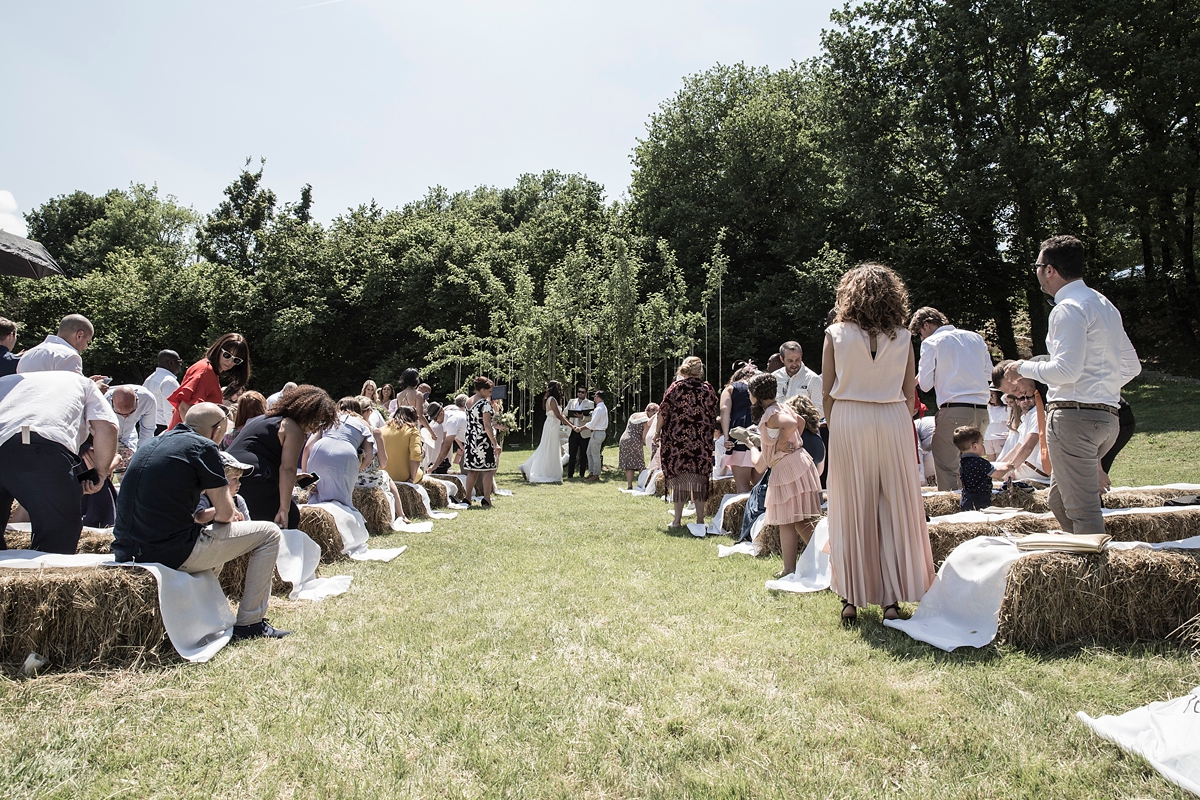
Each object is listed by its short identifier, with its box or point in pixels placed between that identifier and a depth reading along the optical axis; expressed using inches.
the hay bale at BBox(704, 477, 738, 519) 350.9
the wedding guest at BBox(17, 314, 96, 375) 254.2
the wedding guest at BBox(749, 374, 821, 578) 228.2
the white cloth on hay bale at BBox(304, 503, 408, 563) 275.9
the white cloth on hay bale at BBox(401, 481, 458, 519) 383.6
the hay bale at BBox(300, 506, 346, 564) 263.7
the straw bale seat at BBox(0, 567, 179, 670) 148.4
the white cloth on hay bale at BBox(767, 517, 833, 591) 212.4
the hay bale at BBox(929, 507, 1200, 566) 200.8
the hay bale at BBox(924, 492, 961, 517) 257.9
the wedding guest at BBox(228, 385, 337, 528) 232.1
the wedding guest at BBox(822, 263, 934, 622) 175.5
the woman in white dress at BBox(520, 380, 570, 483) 605.6
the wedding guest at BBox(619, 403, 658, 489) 561.6
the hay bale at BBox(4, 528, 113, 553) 204.5
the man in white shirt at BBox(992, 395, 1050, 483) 270.8
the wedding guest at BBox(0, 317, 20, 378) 281.3
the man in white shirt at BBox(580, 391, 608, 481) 632.4
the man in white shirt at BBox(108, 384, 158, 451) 315.9
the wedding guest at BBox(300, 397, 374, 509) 295.4
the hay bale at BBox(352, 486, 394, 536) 330.3
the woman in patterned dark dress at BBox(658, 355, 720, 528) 333.1
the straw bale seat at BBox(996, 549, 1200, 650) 150.7
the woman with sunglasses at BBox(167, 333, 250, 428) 252.1
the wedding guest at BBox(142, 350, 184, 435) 374.6
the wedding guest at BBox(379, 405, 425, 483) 382.9
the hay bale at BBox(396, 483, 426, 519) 376.2
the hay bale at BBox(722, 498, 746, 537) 309.4
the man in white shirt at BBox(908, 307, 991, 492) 274.8
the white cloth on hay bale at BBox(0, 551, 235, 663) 157.4
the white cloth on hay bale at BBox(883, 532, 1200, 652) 155.3
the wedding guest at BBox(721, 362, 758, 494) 343.9
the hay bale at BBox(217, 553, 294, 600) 203.3
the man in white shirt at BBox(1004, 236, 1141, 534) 174.7
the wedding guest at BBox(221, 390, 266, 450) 260.1
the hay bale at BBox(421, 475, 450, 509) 409.7
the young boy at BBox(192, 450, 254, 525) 174.2
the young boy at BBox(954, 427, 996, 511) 239.9
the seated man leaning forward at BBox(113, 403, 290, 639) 162.6
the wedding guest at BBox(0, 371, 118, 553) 176.2
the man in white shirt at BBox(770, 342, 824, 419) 349.7
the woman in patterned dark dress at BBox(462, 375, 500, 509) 435.8
